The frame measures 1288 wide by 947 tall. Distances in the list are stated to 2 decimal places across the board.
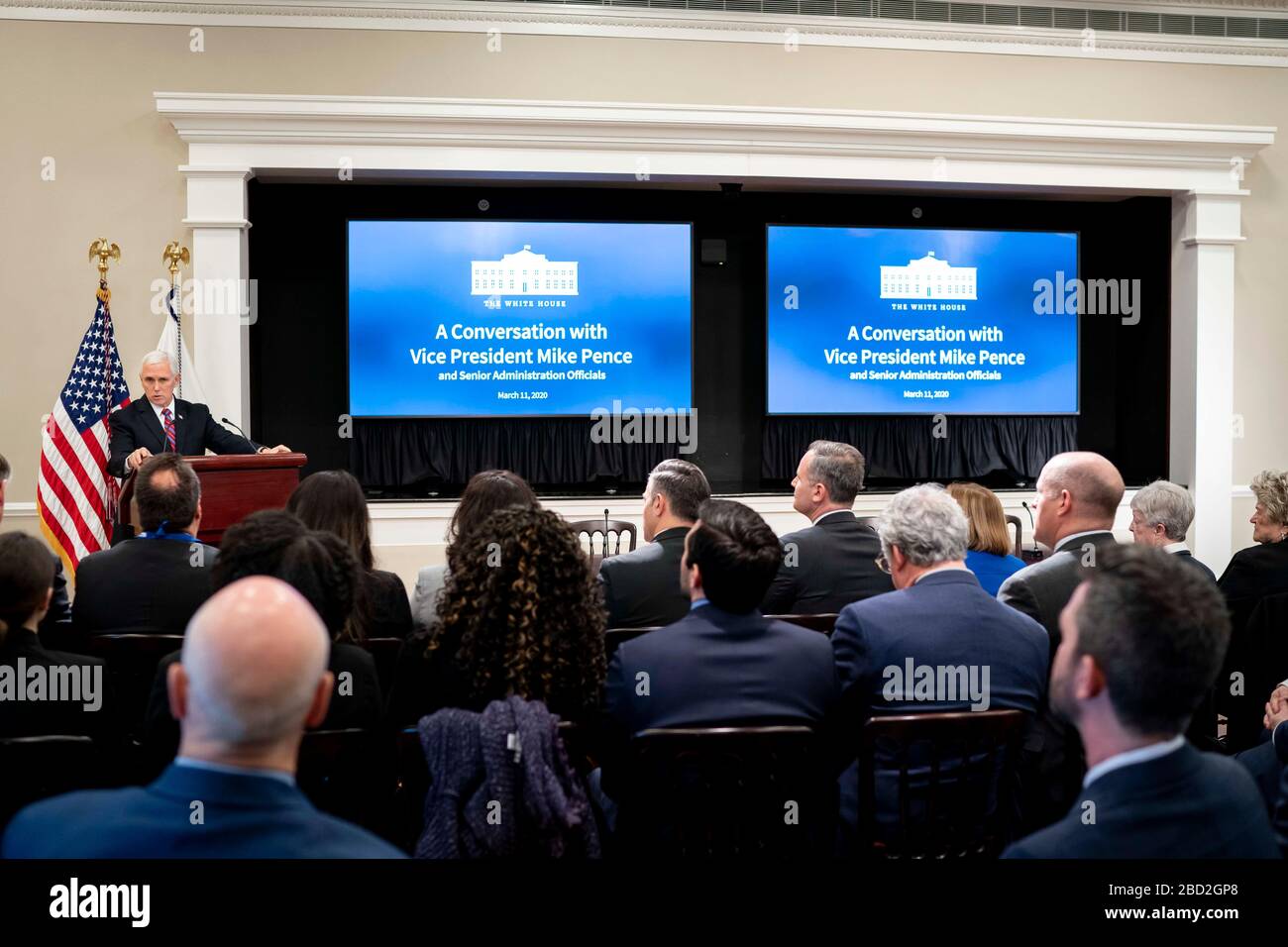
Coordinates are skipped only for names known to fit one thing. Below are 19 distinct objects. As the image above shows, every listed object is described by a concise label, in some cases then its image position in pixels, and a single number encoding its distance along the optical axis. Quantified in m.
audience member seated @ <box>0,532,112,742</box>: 2.22
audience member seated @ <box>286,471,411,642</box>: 2.88
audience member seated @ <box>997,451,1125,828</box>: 2.54
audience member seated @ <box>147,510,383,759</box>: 2.13
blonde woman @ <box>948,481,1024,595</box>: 3.58
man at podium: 5.50
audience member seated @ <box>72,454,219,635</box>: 2.97
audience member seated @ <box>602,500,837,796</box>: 2.16
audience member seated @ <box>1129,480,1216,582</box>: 3.58
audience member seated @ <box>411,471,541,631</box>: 2.93
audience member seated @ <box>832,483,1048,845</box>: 2.31
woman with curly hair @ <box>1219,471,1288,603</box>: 3.46
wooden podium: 4.44
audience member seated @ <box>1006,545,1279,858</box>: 1.27
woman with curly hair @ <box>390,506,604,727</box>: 2.10
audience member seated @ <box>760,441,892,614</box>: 3.50
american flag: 5.41
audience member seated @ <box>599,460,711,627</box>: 3.22
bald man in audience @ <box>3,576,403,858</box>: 1.19
